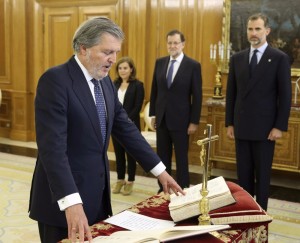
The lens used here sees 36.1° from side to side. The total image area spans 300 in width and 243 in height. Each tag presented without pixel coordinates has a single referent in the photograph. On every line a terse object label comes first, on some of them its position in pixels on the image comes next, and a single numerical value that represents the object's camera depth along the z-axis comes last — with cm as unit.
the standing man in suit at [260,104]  406
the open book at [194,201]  210
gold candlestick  641
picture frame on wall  602
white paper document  206
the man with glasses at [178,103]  491
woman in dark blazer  517
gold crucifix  196
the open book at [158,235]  175
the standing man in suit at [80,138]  188
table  200
